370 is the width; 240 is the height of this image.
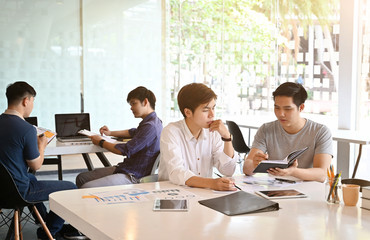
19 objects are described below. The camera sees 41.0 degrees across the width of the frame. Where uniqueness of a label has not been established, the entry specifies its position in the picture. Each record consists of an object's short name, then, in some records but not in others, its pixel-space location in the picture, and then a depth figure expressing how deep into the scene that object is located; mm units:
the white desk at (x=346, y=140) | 5281
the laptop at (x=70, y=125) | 4879
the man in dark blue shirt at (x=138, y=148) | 4008
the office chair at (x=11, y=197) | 3135
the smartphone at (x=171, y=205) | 2141
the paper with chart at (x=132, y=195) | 2318
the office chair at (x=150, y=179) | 2975
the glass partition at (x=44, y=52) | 7352
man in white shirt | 2955
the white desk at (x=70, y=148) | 4344
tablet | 2385
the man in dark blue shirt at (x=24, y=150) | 3385
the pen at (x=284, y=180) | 2795
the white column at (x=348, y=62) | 6578
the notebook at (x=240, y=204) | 2123
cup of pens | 2293
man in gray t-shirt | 3160
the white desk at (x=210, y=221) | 1812
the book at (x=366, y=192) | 2208
